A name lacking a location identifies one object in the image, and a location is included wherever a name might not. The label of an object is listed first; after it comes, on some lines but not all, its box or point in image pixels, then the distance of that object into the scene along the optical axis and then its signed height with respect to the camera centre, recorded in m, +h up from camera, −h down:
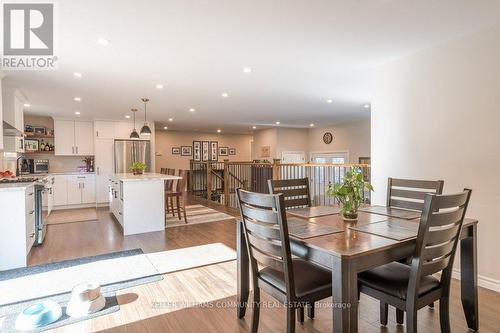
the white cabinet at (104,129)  7.53 +0.98
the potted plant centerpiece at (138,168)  5.65 -0.06
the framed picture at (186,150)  11.01 +0.56
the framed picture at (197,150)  11.27 +0.57
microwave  7.05 +0.01
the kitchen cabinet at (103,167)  7.49 -0.04
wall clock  9.68 +0.89
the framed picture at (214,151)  11.60 +0.56
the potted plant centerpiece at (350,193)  2.01 -0.21
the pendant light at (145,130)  5.46 +0.69
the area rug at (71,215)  5.76 -1.09
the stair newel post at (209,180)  8.31 -0.47
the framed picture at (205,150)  11.41 +0.59
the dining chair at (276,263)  1.59 -0.60
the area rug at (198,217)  5.46 -1.09
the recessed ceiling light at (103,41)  2.73 +1.22
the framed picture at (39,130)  7.18 +0.92
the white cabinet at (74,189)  7.06 -0.60
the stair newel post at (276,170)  6.06 -0.13
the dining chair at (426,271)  1.50 -0.66
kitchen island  4.69 -0.65
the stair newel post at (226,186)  7.53 -0.58
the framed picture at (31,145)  6.91 +0.53
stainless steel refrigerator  7.57 +0.31
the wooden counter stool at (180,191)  5.36 -0.51
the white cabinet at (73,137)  7.31 +0.75
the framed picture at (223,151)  11.81 +0.56
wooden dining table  1.39 -0.50
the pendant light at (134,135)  6.17 +0.66
